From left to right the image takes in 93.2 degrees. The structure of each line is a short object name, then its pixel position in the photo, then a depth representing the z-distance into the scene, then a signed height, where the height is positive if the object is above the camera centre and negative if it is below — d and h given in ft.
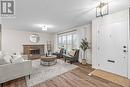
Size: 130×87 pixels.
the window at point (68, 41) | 15.76 +0.78
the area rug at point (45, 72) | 6.93 -4.06
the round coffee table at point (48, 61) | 11.31 -3.30
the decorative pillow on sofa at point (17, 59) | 6.68 -1.77
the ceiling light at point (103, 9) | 5.42 +3.15
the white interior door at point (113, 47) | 7.49 -0.47
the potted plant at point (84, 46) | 11.93 -0.46
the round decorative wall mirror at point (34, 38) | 18.69 +1.75
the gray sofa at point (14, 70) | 5.79 -2.77
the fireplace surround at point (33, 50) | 17.75 -2.02
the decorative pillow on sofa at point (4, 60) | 5.98 -1.61
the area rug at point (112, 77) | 6.34 -4.04
